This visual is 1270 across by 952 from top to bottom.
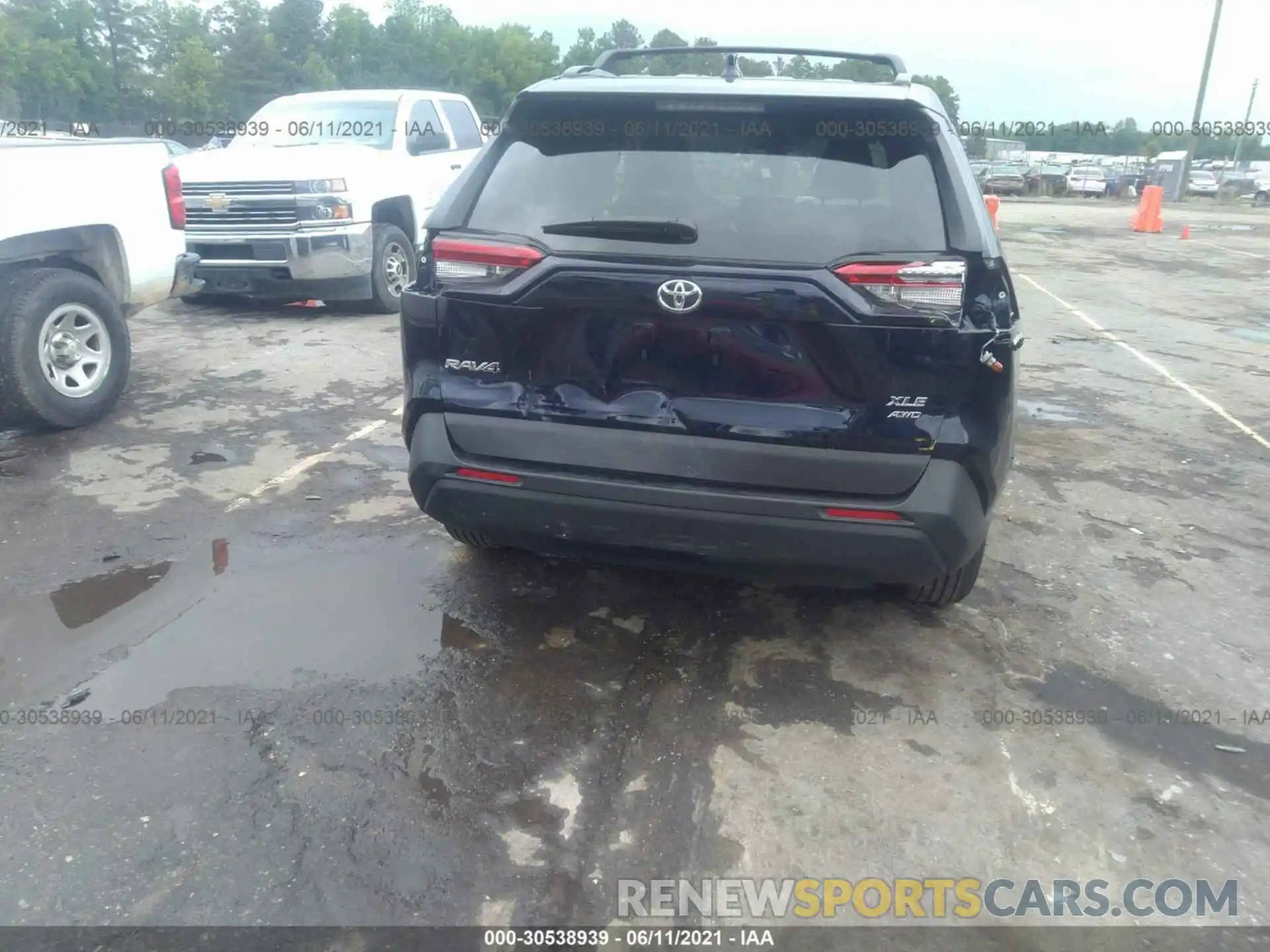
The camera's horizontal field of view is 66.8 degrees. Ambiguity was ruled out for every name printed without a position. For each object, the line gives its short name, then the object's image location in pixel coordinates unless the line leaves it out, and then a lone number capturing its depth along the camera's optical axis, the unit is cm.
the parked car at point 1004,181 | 3775
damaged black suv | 280
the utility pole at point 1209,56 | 2944
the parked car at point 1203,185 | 4269
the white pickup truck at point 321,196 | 811
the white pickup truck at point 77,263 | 528
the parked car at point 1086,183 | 4216
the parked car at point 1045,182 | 4228
